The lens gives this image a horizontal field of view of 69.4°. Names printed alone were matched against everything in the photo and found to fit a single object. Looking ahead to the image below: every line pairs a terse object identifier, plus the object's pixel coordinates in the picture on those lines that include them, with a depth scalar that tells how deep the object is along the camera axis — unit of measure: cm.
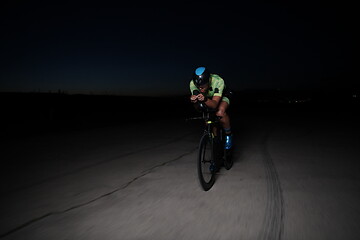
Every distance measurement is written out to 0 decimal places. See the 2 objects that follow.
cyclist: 409
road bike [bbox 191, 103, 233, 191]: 418
